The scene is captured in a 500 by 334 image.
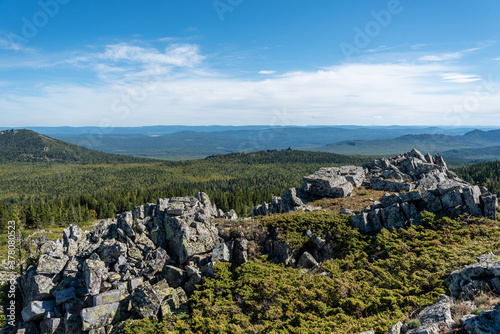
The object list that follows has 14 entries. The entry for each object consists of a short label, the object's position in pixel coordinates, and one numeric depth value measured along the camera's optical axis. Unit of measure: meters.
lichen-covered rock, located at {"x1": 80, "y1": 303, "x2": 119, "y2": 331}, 18.97
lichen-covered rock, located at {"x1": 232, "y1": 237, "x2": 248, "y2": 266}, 23.36
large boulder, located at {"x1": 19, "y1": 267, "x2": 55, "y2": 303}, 21.20
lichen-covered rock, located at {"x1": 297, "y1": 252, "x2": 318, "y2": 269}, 22.59
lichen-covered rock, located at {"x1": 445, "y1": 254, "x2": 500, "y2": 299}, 12.99
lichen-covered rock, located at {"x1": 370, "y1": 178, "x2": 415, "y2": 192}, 38.01
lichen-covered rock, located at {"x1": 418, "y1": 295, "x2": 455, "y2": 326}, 10.73
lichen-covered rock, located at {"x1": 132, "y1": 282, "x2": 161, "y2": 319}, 18.89
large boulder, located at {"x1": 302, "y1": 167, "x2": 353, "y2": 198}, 39.16
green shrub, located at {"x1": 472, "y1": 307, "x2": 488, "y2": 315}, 10.33
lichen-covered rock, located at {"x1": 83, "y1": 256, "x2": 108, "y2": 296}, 20.88
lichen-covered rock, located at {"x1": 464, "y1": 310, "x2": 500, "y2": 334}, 8.72
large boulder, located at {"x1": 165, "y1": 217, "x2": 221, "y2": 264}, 24.41
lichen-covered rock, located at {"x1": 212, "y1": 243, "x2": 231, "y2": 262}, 23.25
